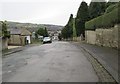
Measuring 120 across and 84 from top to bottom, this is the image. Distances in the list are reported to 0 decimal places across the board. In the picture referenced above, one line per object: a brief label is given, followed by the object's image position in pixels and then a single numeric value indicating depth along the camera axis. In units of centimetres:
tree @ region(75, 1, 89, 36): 1856
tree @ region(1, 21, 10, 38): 1125
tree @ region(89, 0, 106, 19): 1687
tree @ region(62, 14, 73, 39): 3003
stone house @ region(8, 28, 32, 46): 1730
